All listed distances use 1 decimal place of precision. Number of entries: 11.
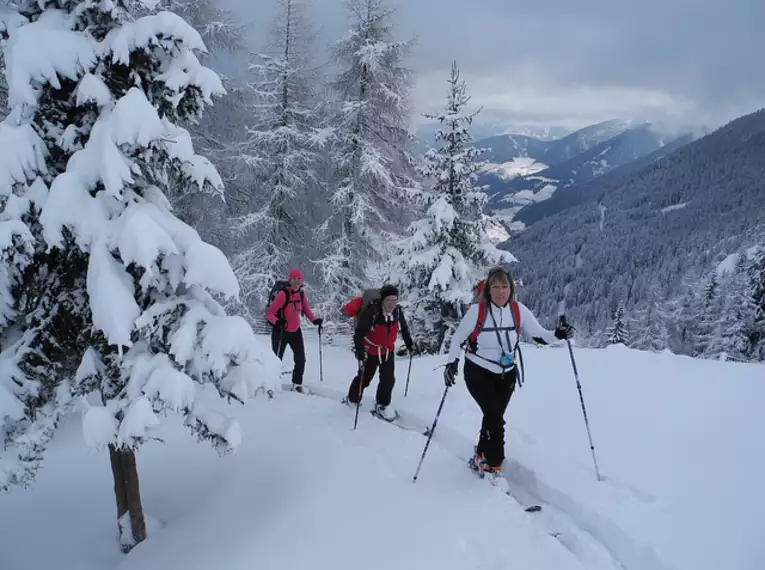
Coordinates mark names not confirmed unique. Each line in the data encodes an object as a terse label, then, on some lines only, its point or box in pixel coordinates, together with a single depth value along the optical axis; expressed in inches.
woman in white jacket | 212.8
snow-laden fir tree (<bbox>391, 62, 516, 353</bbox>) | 556.7
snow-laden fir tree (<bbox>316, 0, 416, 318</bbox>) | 609.0
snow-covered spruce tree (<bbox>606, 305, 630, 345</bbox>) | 1785.2
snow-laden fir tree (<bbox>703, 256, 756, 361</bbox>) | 940.9
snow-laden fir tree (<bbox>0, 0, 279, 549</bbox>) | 153.9
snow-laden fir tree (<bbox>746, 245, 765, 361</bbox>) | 848.9
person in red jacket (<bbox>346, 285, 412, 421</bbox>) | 282.2
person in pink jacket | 354.9
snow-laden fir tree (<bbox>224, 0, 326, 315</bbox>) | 631.2
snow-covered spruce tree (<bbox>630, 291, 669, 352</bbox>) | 1856.5
